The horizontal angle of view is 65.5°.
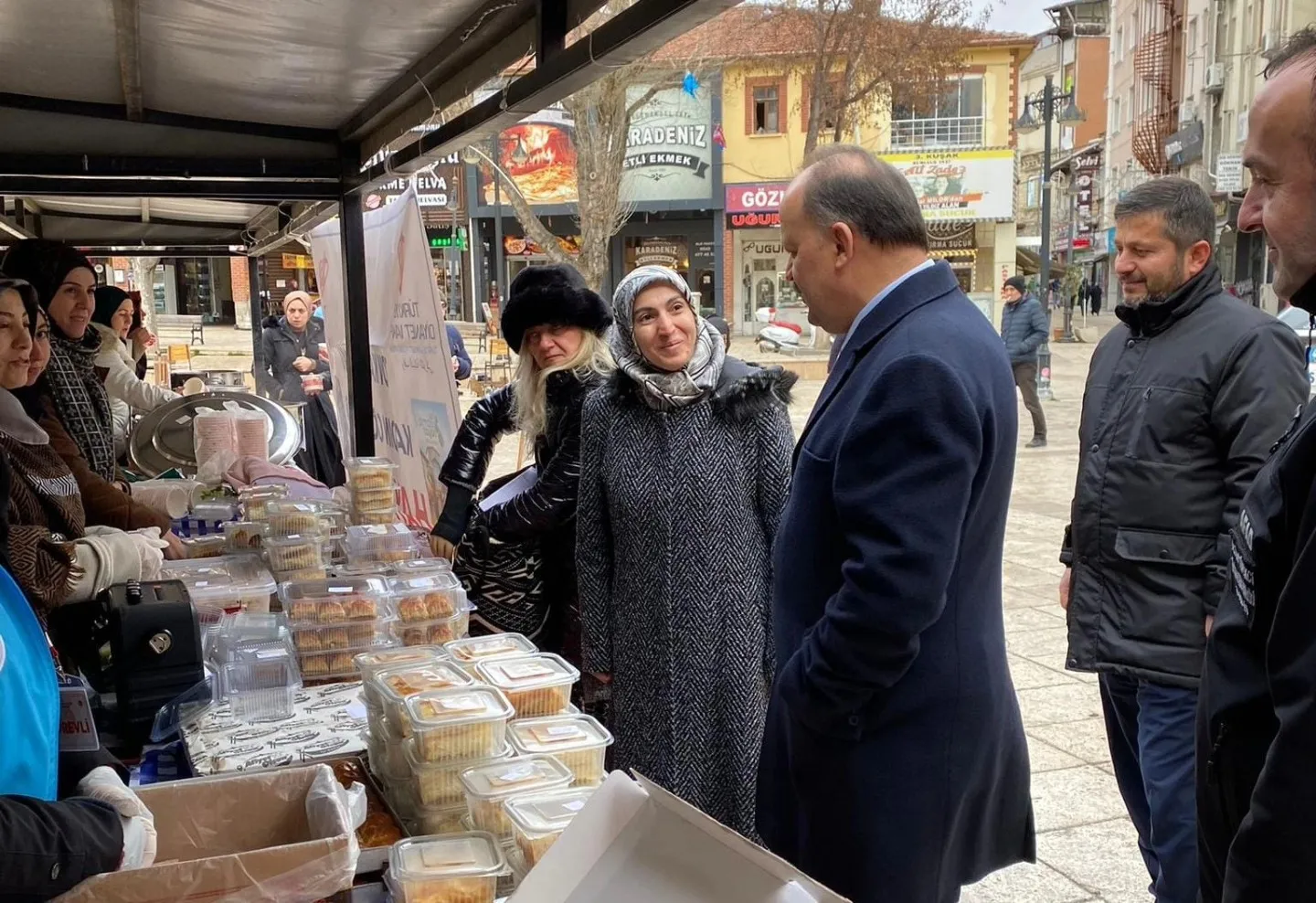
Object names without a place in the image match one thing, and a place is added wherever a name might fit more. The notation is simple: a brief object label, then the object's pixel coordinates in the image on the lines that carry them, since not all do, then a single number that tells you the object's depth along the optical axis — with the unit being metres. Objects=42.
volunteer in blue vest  1.30
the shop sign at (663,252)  31.42
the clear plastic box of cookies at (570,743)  1.90
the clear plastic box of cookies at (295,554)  3.24
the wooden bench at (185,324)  26.52
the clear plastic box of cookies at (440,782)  1.84
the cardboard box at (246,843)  1.38
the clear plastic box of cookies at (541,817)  1.59
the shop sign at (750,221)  29.70
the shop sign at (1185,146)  27.11
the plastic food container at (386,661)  2.12
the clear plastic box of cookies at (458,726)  1.84
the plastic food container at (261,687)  2.39
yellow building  27.86
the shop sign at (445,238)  28.07
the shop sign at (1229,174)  20.11
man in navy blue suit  1.73
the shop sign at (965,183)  27.69
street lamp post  16.41
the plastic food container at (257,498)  3.74
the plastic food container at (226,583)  2.89
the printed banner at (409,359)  3.86
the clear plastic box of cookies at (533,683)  2.10
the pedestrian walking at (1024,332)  11.55
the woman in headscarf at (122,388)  5.77
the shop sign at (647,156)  28.95
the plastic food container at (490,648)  2.31
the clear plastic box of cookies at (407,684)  1.96
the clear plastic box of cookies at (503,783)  1.72
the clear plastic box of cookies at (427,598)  2.74
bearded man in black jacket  2.68
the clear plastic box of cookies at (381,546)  3.37
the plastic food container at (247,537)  3.64
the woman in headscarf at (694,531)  2.79
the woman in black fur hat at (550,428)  3.20
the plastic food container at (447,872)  1.58
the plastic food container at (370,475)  3.90
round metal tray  5.20
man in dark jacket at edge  1.06
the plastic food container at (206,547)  3.65
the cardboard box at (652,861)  1.12
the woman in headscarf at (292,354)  8.80
